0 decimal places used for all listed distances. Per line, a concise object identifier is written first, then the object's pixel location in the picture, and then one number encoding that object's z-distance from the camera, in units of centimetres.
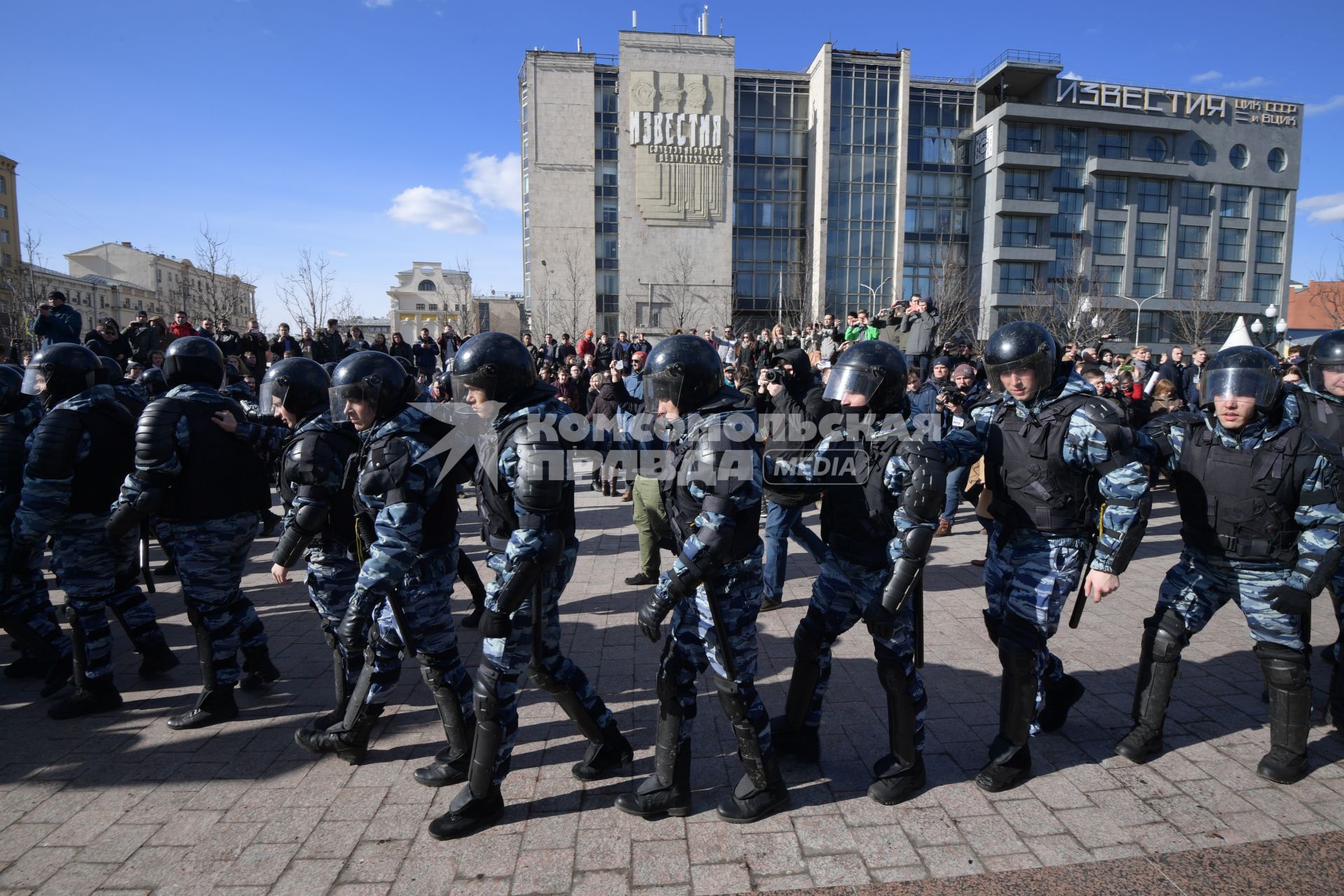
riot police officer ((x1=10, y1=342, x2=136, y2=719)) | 424
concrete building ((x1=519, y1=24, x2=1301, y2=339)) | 4475
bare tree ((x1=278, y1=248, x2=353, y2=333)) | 2414
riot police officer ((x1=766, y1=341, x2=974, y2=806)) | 312
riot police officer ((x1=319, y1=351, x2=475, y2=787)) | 317
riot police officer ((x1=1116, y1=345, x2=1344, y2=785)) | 338
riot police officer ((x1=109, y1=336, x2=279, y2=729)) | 409
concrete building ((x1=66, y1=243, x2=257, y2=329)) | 7531
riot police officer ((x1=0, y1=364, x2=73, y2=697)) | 452
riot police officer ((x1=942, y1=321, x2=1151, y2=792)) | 332
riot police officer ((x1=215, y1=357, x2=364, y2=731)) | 368
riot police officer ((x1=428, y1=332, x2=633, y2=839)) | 296
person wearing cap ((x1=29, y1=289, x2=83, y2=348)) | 1162
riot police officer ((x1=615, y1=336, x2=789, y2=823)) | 311
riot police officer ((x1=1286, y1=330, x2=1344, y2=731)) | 455
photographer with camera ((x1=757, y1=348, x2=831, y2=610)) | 543
